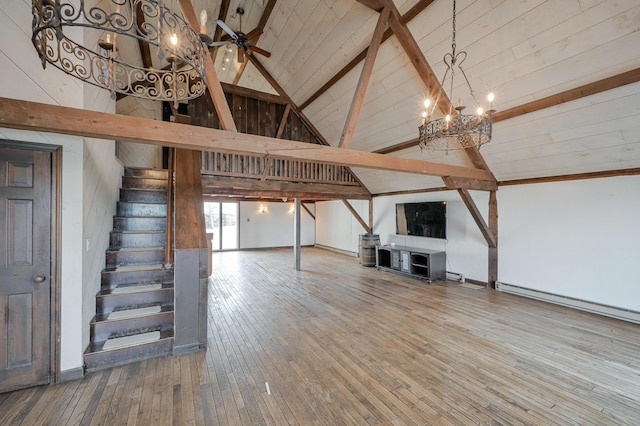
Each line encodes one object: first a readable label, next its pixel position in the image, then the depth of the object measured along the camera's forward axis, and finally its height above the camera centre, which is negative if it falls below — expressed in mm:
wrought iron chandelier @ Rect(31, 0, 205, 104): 1281 +970
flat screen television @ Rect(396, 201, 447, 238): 6238 -110
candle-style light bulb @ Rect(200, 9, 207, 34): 1718 +1243
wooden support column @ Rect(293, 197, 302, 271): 7227 -657
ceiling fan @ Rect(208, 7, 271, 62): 4188 +2846
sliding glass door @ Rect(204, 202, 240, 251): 10438 -324
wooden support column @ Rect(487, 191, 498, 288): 5473 -689
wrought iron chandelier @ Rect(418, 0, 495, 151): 2645 +941
